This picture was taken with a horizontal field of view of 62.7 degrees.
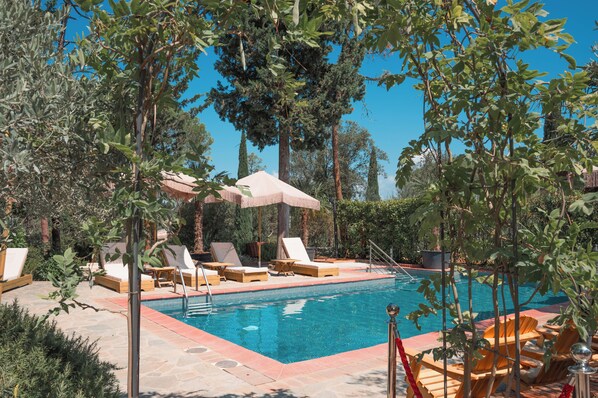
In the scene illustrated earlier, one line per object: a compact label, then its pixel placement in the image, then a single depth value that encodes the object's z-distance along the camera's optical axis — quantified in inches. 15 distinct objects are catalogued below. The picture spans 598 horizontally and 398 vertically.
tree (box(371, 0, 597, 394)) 87.5
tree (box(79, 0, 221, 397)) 84.7
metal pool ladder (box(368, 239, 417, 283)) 632.4
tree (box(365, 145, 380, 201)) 1266.0
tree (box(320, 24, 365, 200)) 710.5
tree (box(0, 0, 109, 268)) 96.7
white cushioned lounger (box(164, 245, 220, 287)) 471.5
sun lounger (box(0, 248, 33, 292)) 426.6
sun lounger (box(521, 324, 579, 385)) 186.5
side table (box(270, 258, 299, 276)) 584.0
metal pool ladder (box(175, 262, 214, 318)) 396.8
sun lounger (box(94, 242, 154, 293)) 429.4
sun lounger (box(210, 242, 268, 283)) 519.8
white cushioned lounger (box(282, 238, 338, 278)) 568.7
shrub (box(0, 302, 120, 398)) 112.0
